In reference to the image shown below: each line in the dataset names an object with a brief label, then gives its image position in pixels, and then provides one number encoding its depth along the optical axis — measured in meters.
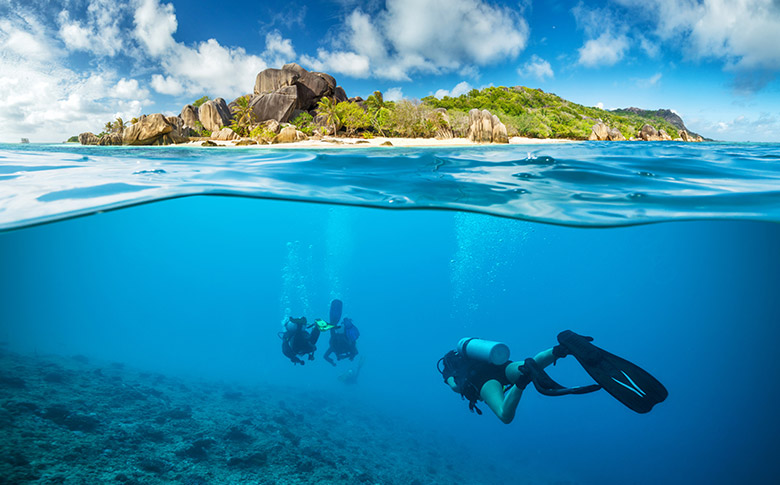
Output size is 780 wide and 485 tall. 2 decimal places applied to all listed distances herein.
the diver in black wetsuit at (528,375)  3.68
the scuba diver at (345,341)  10.93
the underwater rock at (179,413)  9.05
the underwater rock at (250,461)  6.96
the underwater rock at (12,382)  8.05
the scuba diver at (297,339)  9.85
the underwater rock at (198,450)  6.93
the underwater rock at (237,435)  8.12
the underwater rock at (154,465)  6.04
